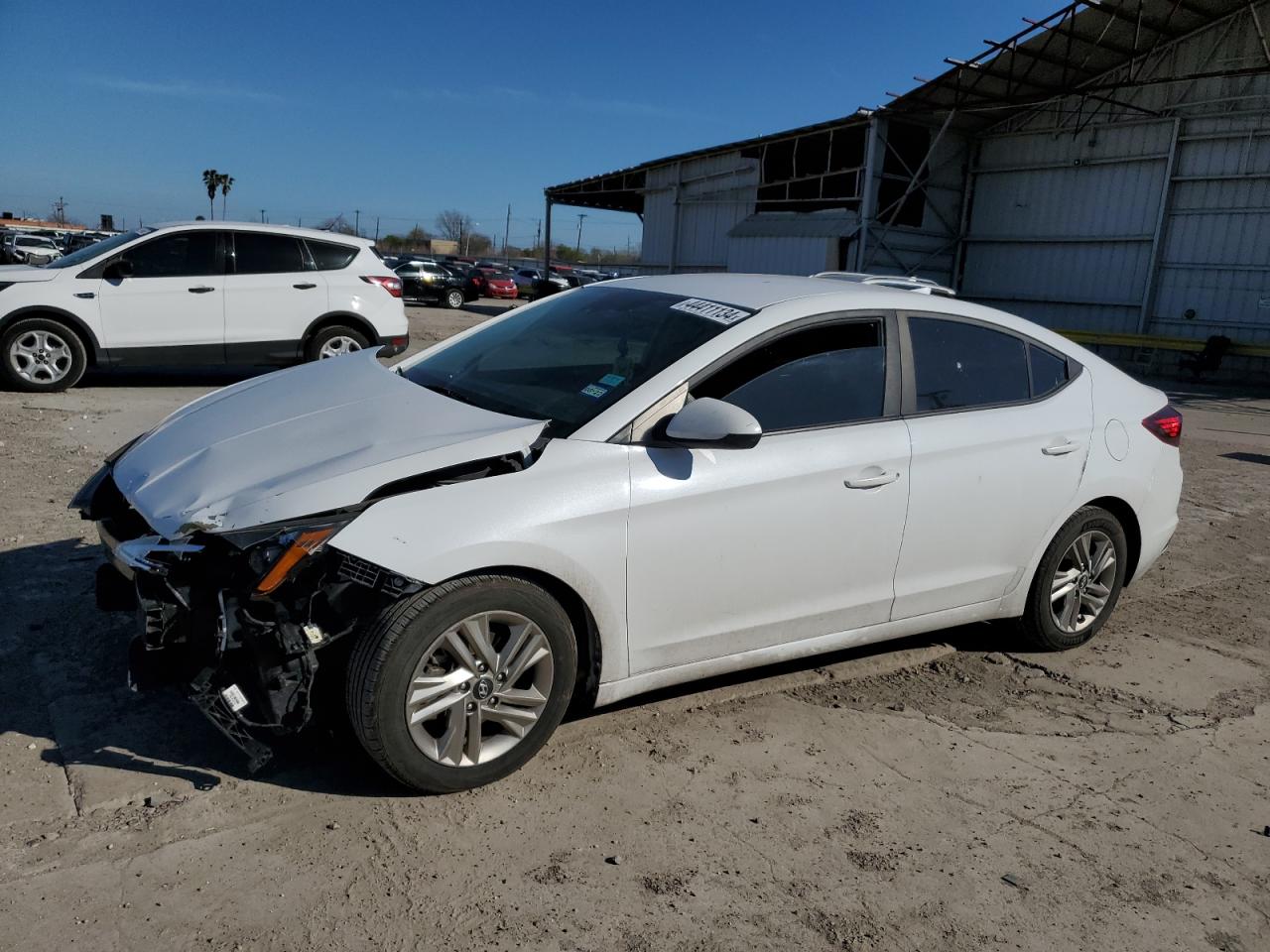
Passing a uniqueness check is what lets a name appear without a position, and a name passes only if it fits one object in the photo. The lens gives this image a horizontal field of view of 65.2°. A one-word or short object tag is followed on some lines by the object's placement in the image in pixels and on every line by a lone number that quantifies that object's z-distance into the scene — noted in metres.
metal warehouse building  20.25
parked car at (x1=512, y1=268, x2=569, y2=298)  32.89
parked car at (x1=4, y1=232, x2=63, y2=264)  28.24
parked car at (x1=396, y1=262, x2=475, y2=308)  30.64
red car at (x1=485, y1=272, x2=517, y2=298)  36.69
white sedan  2.93
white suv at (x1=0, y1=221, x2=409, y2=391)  9.70
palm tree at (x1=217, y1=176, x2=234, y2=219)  82.25
